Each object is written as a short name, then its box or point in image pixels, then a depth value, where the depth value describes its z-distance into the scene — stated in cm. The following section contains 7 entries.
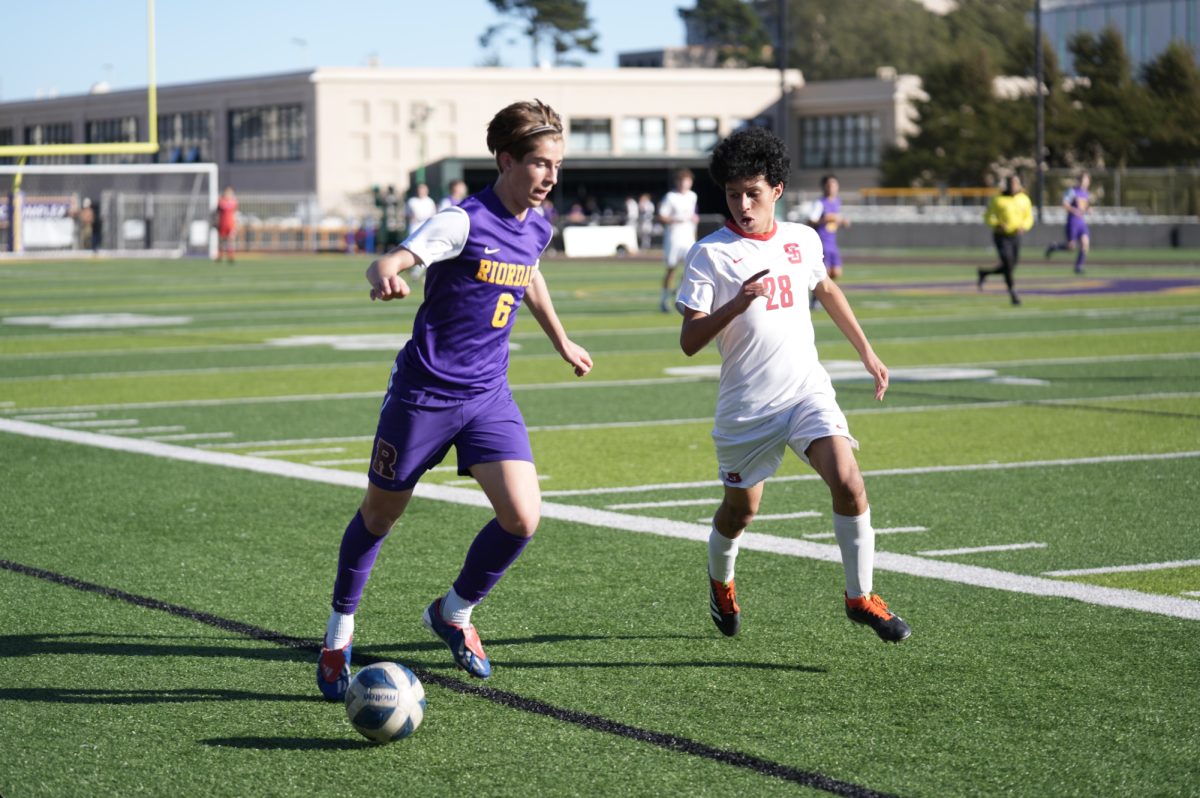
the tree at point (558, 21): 11094
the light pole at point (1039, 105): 4888
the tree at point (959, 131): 7912
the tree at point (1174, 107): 7244
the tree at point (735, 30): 11844
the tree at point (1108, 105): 7406
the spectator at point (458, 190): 2852
